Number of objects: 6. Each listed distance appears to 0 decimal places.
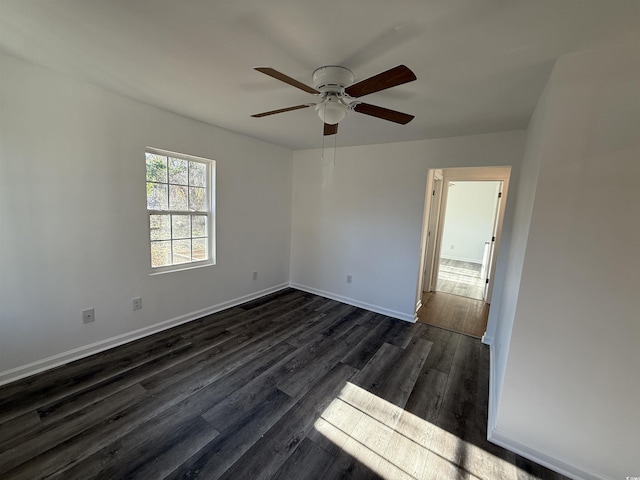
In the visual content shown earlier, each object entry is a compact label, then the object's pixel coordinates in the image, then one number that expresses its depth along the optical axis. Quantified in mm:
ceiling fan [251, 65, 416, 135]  1414
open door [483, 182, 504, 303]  4277
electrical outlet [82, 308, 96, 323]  2371
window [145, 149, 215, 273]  2805
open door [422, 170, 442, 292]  4266
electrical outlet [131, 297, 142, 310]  2695
